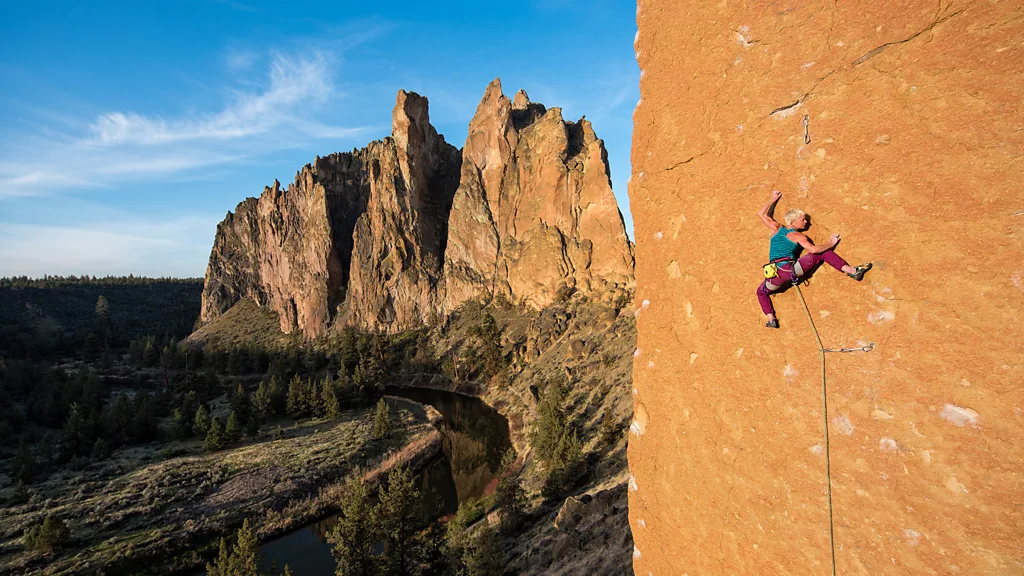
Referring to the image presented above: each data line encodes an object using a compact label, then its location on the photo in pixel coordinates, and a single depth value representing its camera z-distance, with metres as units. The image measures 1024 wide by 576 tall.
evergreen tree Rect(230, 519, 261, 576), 18.67
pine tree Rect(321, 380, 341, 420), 52.50
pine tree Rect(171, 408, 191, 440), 46.66
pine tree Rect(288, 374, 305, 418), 53.53
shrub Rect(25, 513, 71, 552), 25.14
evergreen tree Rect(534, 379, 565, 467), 30.34
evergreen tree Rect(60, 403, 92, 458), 41.84
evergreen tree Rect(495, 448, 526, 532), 24.16
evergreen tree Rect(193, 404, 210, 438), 46.09
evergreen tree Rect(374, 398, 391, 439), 44.22
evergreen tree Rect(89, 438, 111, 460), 41.41
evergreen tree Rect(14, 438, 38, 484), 36.56
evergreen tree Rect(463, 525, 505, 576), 17.62
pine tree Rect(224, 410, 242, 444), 43.44
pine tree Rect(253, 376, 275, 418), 50.14
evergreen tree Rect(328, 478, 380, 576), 19.66
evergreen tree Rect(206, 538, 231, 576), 18.86
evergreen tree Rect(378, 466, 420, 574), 21.08
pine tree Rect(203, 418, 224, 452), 42.38
